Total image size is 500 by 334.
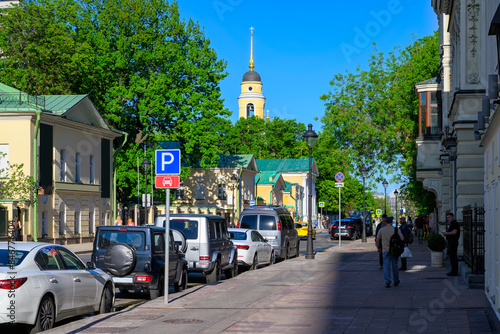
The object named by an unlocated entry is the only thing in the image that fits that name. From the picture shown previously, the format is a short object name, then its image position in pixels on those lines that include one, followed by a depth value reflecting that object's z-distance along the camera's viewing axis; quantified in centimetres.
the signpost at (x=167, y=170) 1469
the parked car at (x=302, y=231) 5975
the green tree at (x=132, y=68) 5144
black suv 1585
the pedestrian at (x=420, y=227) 4926
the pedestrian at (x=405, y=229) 2884
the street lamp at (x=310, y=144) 3041
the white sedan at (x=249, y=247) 2437
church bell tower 13375
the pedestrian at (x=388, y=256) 1830
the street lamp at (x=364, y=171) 4797
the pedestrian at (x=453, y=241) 2059
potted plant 2431
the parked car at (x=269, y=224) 3005
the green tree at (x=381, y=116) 5134
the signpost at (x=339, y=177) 4197
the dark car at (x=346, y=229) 5772
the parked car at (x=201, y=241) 1995
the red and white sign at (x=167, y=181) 1466
